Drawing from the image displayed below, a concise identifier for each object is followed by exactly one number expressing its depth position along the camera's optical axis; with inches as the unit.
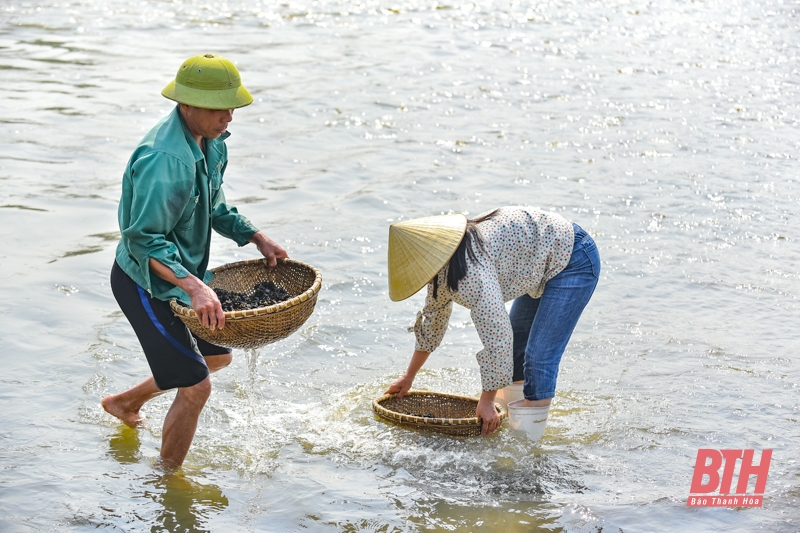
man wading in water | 301.1
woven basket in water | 398.9
